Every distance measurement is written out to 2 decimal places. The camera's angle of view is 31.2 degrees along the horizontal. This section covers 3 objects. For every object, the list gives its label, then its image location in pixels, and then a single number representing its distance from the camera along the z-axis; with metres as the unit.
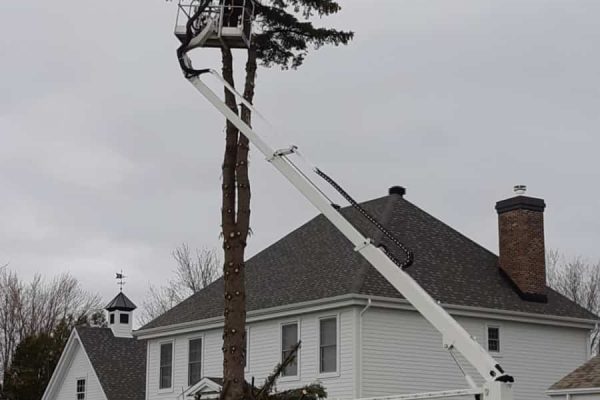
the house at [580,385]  22.39
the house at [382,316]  27.06
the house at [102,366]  39.44
